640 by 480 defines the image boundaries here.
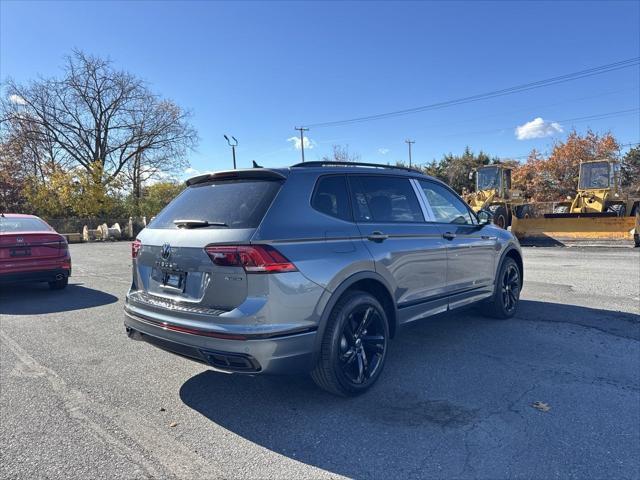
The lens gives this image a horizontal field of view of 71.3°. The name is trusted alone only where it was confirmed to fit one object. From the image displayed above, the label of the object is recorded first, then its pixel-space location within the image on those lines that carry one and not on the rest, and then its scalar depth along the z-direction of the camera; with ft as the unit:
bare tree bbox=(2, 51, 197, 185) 128.77
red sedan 24.71
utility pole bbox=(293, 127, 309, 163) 188.03
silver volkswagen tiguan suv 9.91
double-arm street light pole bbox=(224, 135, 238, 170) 111.71
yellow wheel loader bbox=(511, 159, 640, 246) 50.80
